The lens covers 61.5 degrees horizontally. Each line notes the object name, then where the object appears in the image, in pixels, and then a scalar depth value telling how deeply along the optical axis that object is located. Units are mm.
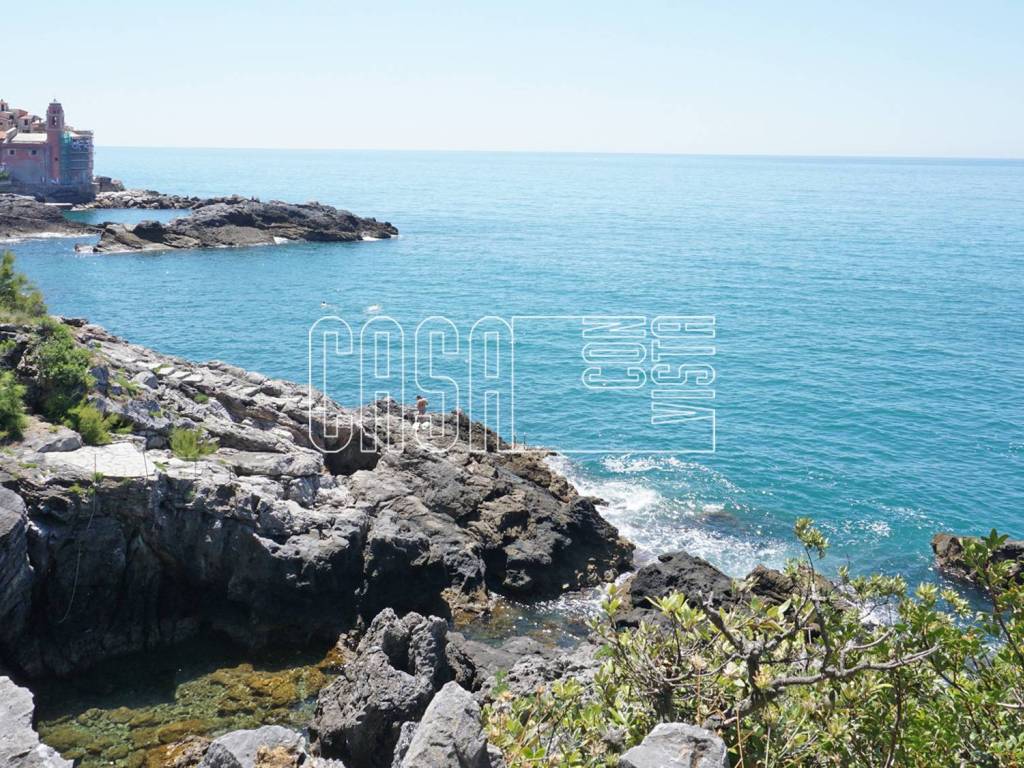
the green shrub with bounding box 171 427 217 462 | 25703
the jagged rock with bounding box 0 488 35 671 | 19672
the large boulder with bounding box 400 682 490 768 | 9586
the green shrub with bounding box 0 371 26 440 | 23266
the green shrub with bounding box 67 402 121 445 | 24641
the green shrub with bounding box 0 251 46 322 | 29253
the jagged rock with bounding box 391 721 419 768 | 11812
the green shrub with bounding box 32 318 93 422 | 25266
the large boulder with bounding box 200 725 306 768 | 11578
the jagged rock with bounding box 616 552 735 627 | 25781
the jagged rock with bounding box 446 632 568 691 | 19766
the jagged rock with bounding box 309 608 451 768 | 17219
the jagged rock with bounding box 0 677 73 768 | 11344
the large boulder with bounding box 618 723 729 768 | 7721
